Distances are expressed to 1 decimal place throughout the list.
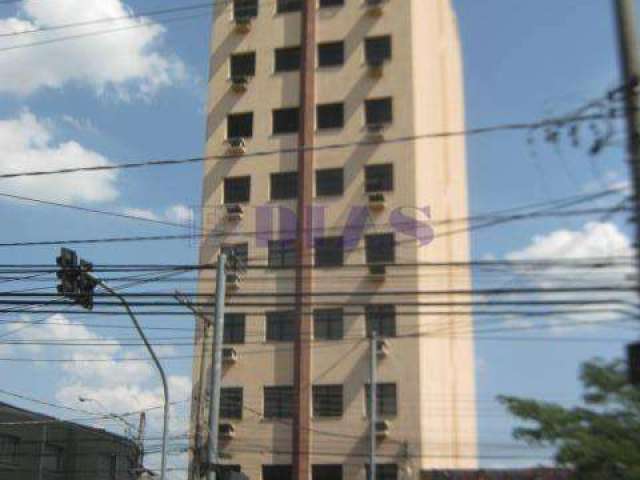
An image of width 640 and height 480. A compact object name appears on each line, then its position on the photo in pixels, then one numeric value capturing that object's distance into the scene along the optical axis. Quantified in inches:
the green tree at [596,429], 932.6
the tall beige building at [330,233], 1529.3
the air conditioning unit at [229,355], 1589.6
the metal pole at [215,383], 852.6
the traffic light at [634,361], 408.2
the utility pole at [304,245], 1521.9
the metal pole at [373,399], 1358.3
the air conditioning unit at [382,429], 1489.9
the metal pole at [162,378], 822.5
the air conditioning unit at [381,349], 1531.7
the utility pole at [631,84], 400.8
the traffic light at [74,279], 784.9
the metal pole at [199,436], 887.1
